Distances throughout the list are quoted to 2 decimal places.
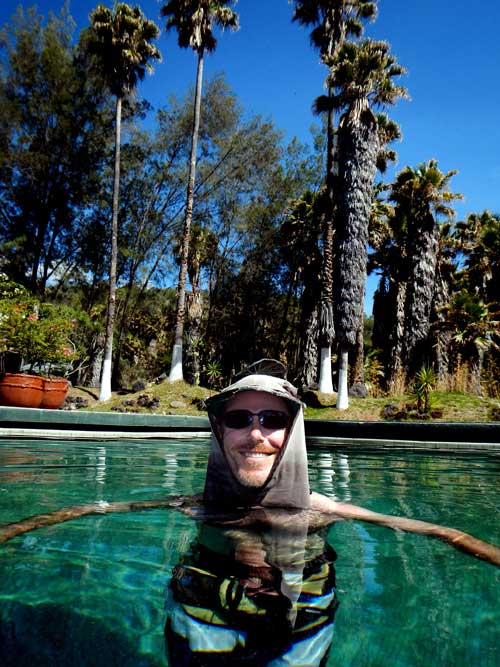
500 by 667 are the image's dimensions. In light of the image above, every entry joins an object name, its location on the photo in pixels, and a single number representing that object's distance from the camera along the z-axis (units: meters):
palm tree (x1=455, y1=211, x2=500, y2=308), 26.02
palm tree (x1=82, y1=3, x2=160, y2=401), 19.41
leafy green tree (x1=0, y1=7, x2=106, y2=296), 22.67
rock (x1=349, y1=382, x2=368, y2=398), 17.70
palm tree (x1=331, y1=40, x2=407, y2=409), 17.20
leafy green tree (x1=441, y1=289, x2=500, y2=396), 20.19
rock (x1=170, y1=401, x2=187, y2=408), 16.91
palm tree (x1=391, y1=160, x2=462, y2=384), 22.27
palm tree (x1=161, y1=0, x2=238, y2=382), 20.55
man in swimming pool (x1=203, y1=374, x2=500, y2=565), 2.24
